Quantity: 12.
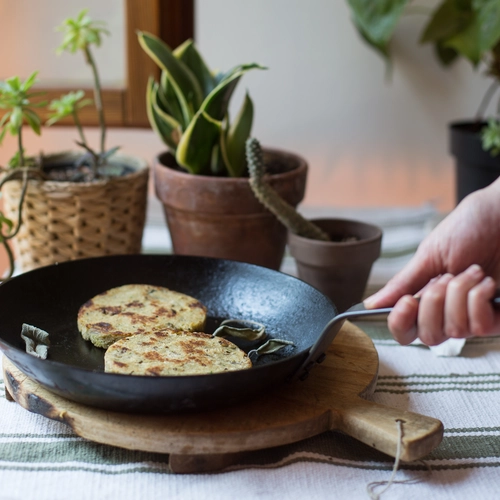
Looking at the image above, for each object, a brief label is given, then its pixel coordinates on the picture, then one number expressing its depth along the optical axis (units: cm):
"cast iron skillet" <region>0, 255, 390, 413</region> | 64
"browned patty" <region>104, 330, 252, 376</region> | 71
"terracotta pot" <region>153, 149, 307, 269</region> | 106
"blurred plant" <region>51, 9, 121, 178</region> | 109
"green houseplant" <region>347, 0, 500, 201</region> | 137
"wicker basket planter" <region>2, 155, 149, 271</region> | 107
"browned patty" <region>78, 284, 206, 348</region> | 83
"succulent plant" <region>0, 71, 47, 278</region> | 100
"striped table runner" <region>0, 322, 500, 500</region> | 65
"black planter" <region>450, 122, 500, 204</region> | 143
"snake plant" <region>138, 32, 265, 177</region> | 108
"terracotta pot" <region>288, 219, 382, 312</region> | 100
